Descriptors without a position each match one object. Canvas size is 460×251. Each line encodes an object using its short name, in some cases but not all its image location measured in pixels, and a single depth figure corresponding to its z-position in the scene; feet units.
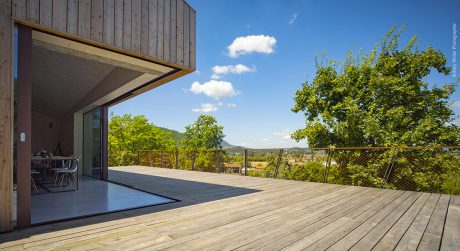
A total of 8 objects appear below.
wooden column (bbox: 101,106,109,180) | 23.50
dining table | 18.90
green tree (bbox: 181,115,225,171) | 111.86
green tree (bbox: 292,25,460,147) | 33.35
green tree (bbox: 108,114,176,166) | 78.79
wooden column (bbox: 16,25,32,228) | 8.91
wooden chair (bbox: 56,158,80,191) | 18.37
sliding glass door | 24.23
